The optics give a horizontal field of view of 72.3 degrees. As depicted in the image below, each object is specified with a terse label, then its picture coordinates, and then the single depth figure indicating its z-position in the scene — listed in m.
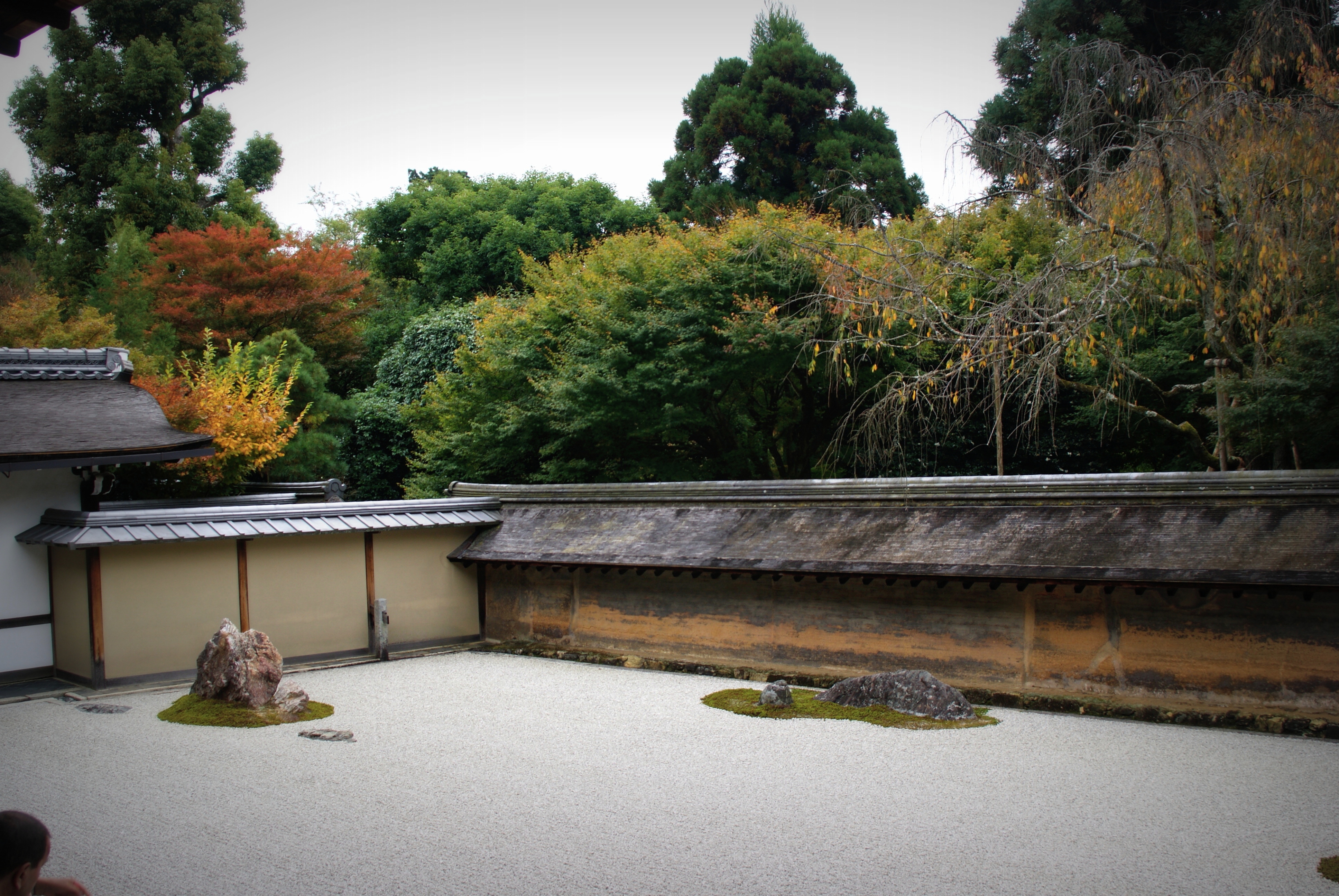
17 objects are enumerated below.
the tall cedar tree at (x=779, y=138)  24.59
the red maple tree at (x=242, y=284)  21.47
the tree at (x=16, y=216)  26.67
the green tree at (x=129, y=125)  25.36
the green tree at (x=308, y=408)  19.50
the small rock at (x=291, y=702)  7.92
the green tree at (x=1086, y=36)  17.78
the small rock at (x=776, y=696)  7.89
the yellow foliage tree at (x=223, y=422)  13.21
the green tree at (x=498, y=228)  26.39
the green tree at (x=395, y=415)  22.02
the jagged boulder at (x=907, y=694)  7.36
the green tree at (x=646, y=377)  14.88
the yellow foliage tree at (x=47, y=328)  17.11
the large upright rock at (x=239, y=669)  8.03
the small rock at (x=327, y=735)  7.25
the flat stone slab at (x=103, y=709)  8.21
